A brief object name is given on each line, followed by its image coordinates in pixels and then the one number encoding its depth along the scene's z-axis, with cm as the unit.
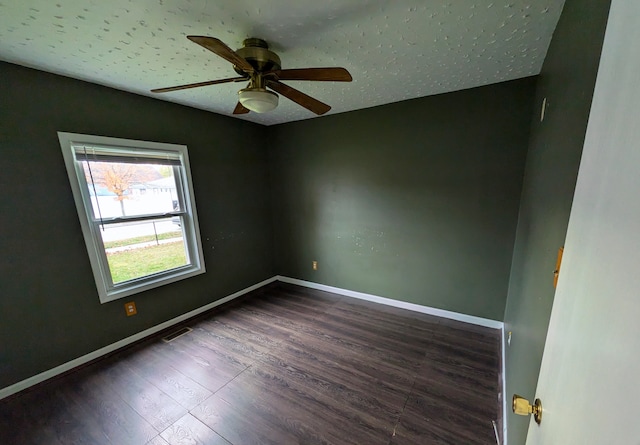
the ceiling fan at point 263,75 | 132
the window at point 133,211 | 200
